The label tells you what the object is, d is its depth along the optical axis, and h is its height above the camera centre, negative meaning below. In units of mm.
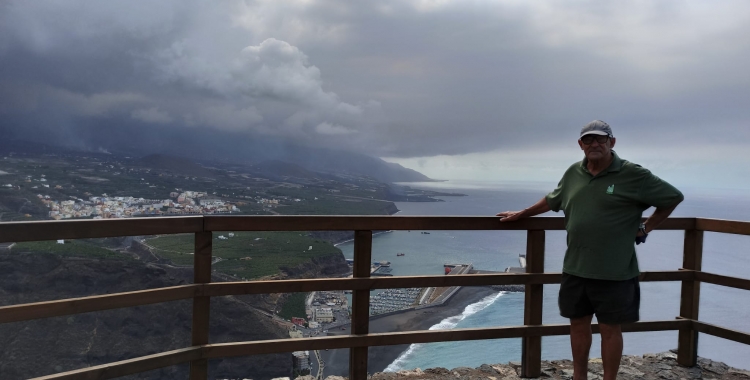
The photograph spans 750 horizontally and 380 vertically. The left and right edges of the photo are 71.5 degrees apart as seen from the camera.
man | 3025 -233
